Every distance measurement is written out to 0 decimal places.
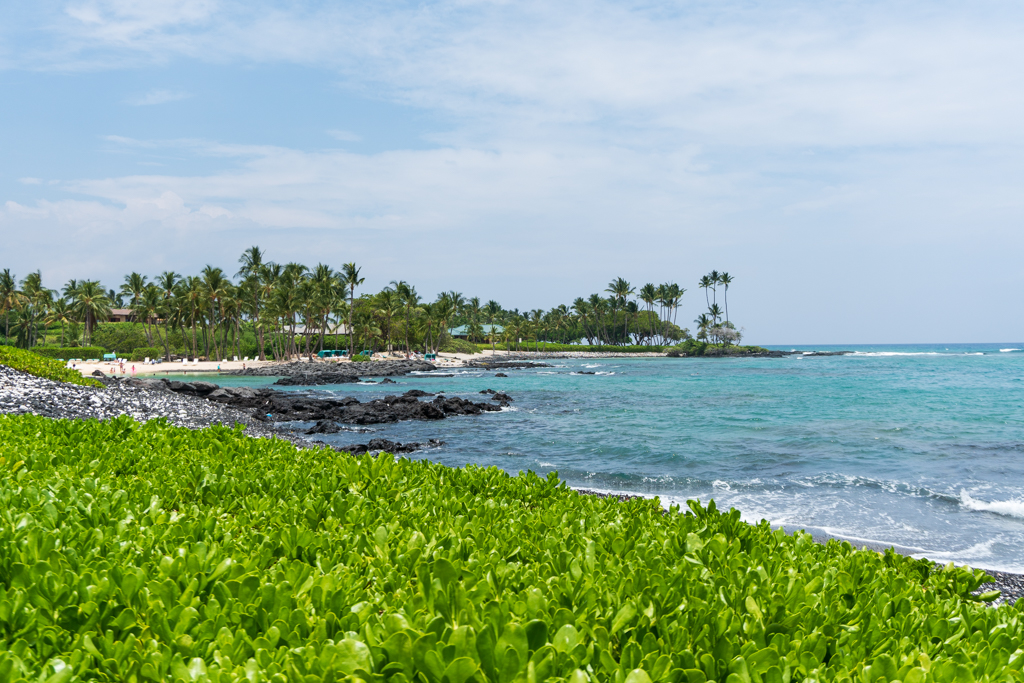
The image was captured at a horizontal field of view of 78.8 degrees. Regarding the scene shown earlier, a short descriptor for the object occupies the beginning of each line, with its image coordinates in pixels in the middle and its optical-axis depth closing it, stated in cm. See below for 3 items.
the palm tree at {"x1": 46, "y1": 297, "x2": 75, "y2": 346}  8719
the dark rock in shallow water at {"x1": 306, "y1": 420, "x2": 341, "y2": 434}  2189
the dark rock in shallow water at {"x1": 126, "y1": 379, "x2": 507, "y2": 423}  2588
